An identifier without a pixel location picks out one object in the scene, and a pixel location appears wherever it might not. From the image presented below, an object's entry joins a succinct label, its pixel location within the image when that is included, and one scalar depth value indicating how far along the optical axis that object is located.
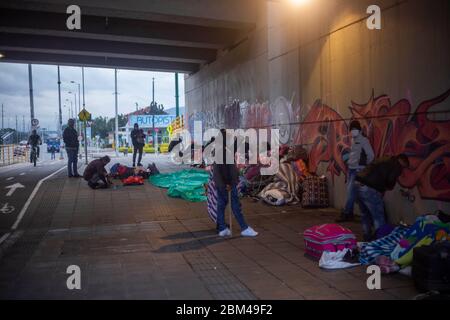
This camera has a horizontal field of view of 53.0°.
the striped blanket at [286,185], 11.36
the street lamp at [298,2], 11.65
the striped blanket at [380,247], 6.26
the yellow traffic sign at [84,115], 26.03
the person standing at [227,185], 8.11
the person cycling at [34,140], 24.20
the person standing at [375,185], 6.87
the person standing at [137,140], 20.28
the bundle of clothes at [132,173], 15.28
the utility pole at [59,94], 47.52
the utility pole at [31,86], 36.94
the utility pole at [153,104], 66.01
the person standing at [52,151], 38.91
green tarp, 12.55
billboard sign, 62.10
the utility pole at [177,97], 41.28
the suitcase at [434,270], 4.97
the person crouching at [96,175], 14.26
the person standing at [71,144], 17.00
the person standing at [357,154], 8.49
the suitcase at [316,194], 10.66
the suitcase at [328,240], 6.42
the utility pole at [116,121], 40.01
